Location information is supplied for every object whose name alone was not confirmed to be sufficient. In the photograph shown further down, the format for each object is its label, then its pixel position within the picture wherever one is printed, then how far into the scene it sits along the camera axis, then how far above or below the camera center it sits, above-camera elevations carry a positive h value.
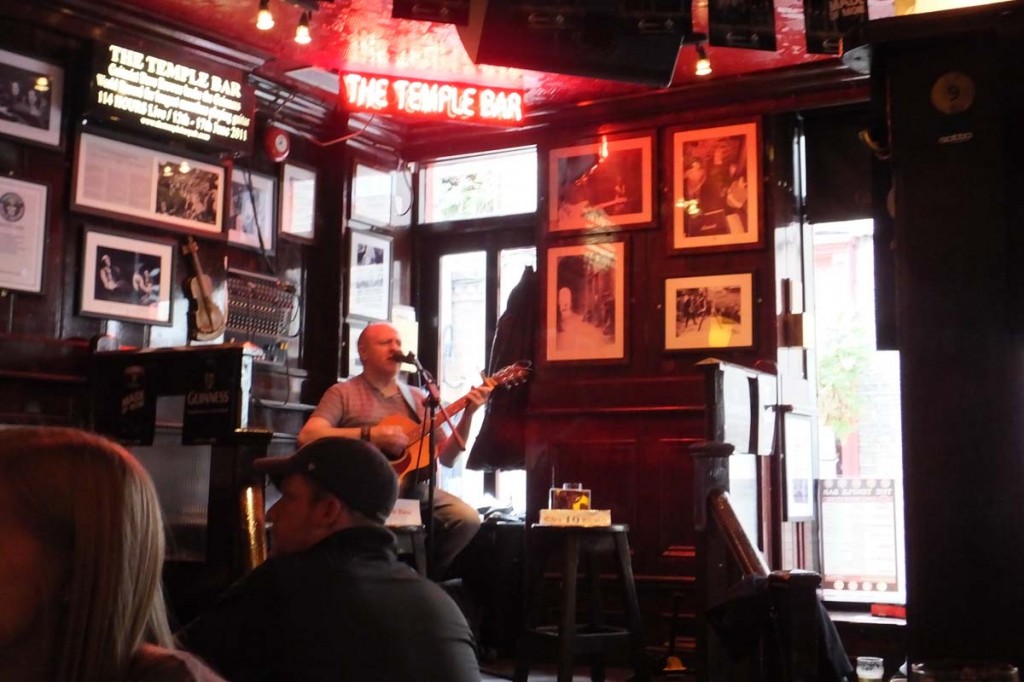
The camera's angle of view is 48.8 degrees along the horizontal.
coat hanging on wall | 7.15 +0.15
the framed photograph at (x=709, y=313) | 6.63 +0.79
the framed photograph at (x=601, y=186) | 7.02 +1.63
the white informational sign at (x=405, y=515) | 5.45 -0.36
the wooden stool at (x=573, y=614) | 5.08 -0.80
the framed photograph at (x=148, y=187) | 5.98 +1.38
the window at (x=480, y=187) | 7.70 +1.77
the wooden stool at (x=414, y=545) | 5.50 -0.51
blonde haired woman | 1.16 -0.13
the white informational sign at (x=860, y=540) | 6.53 -0.54
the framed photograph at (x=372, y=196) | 7.54 +1.66
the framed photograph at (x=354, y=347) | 7.30 +0.61
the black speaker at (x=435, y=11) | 4.70 +1.79
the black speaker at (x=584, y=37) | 4.56 +1.69
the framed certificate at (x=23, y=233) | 5.56 +1.00
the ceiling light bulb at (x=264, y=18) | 5.12 +1.91
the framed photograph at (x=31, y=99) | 5.61 +1.70
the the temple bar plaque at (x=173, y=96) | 5.89 +1.87
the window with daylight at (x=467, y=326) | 7.66 +0.81
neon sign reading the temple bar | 6.58 +2.01
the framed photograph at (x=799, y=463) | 6.52 -0.09
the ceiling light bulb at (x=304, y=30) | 5.34 +1.94
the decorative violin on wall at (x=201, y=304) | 6.43 +0.77
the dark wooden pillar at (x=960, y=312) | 2.56 +0.32
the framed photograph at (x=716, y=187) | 6.70 +1.55
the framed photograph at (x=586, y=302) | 7.00 +0.89
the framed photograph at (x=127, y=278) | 5.95 +0.86
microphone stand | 5.53 +0.00
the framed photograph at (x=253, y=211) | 6.81 +1.39
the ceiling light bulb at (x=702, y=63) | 5.72 +1.93
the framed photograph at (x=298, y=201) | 7.17 +1.53
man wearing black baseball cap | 2.27 -0.37
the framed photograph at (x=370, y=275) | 7.43 +1.10
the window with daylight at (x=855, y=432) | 6.57 +0.10
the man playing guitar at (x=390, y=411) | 6.04 +0.16
